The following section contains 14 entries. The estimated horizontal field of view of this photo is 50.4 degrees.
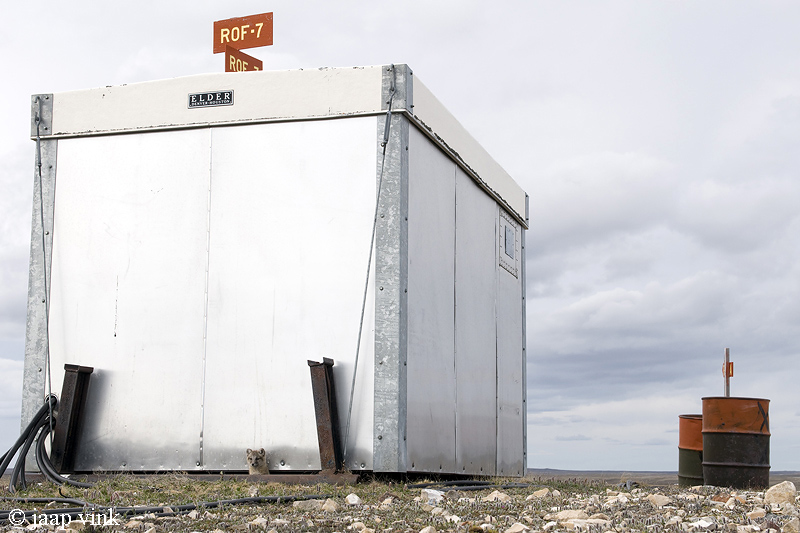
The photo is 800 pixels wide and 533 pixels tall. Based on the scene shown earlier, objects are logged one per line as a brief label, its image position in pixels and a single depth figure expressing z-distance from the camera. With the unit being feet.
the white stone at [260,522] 14.99
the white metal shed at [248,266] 24.06
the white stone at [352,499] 18.61
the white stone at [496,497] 19.36
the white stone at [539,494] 20.72
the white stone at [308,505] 17.53
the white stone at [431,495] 19.10
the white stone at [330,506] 17.25
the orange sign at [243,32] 32.48
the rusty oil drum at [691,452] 39.60
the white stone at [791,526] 14.43
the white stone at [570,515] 15.98
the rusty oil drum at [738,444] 33.14
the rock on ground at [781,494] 20.42
